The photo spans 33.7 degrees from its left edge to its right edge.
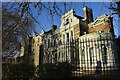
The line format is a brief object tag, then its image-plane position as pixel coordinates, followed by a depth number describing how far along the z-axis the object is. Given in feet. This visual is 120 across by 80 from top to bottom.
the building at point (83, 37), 36.58
